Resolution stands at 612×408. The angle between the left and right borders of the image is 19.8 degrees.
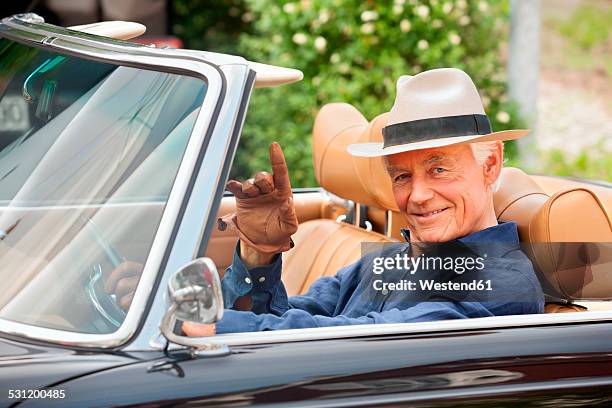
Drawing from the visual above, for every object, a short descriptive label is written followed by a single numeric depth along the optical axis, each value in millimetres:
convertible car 3459
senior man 4225
